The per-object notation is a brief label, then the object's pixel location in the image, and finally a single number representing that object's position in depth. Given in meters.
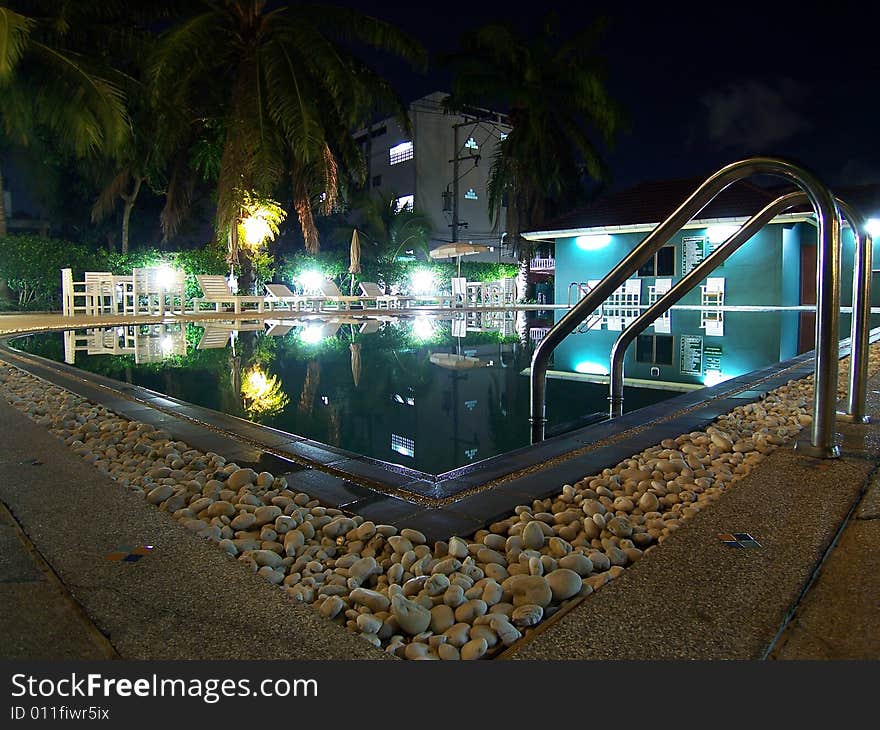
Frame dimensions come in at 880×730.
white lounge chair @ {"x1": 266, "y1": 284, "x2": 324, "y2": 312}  18.06
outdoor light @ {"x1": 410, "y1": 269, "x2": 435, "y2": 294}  26.16
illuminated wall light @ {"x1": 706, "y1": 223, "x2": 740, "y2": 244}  16.80
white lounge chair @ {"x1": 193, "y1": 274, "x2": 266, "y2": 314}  15.41
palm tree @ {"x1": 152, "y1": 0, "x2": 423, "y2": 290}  13.83
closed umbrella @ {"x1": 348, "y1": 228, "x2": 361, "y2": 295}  20.89
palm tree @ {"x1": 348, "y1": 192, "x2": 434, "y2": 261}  26.38
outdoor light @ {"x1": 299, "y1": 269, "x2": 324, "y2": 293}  21.11
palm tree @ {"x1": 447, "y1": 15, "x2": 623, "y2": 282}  21.31
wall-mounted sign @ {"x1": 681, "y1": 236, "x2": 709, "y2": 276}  17.94
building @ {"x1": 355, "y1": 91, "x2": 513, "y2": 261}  33.44
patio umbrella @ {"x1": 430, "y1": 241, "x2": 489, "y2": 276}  21.64
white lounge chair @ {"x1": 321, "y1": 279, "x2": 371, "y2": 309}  18.19
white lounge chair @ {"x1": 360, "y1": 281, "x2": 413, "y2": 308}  19.56
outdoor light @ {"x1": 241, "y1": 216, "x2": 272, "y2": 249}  16.27
